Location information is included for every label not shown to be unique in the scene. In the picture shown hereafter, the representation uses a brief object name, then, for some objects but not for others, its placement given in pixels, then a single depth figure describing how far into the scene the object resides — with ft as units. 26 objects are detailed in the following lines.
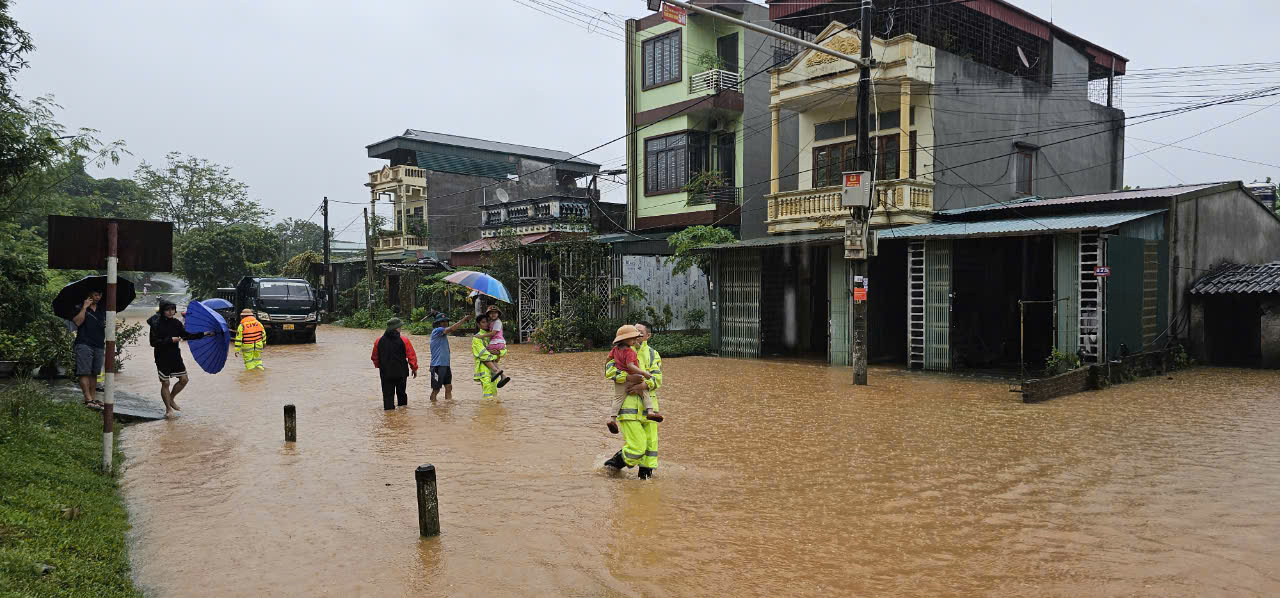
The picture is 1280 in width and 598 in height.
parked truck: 81.87
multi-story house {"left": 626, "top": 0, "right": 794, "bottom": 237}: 78.18
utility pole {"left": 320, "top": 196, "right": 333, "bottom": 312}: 126.63
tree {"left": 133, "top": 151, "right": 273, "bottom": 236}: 172.35
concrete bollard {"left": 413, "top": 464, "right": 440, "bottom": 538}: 18.98
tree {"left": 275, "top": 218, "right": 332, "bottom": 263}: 208.23
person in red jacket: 37.86
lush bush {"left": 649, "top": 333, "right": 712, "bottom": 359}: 67.36
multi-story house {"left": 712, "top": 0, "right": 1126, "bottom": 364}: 61.05
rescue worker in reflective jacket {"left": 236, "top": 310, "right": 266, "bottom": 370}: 56.29
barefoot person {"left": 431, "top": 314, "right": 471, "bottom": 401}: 41.52
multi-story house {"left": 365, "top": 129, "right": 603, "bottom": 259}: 131.23
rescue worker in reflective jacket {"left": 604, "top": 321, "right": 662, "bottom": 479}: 24.77
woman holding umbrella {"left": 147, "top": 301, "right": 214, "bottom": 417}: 36.40
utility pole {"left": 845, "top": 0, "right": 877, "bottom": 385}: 46.55
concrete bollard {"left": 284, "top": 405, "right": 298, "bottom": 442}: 31.04
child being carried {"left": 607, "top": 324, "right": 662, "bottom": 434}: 24.77
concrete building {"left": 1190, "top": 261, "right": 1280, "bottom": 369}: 53.72
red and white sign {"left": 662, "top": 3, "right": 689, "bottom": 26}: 44.65
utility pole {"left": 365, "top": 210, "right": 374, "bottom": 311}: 114.93
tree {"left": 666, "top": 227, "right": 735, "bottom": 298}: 66.69
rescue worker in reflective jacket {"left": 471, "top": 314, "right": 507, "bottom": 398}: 41.37
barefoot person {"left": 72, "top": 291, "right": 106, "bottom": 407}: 33.04
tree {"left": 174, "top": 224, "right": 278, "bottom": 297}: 137.18
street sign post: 23.98
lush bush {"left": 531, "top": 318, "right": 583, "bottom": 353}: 71.82
